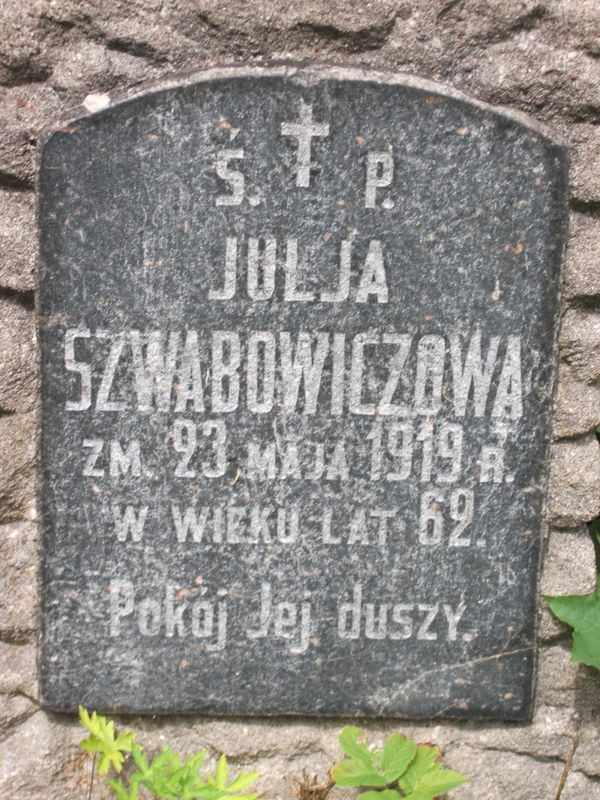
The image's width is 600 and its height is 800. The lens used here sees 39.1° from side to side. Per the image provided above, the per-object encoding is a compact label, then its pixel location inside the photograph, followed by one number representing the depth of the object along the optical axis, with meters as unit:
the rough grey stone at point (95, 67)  1.32
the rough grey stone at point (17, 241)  1.35
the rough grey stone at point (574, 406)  1.43
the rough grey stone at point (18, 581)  1.45
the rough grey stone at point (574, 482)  1.45
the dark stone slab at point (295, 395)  1.32
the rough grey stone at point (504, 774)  1.51
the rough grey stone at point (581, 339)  1.41
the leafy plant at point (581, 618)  1.40
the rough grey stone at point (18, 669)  1.48
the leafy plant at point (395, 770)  1.34
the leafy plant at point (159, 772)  1.29
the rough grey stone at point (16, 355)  1.39
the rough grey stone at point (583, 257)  1.39
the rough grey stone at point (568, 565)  1.47
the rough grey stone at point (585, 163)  1.36
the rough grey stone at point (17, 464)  1.42
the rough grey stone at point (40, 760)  1.49
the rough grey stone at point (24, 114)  1.33
